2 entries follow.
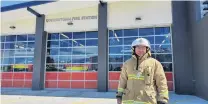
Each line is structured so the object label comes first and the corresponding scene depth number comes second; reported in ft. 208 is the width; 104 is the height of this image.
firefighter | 10.39
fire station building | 43.14
